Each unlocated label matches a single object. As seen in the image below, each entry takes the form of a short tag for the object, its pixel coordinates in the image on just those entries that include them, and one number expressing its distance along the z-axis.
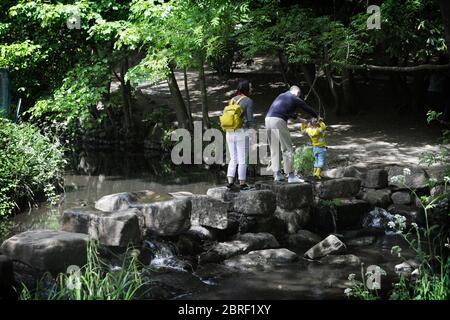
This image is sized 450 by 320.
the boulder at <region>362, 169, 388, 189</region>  11.65
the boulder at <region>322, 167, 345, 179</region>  11.97
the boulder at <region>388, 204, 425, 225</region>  10.57
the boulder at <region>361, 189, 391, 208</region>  11.22
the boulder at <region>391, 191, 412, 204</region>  11.38
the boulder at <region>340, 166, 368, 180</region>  11.89
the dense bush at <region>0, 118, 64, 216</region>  10.41
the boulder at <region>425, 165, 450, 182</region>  11.03
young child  11.04
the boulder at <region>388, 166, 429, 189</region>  11.12
